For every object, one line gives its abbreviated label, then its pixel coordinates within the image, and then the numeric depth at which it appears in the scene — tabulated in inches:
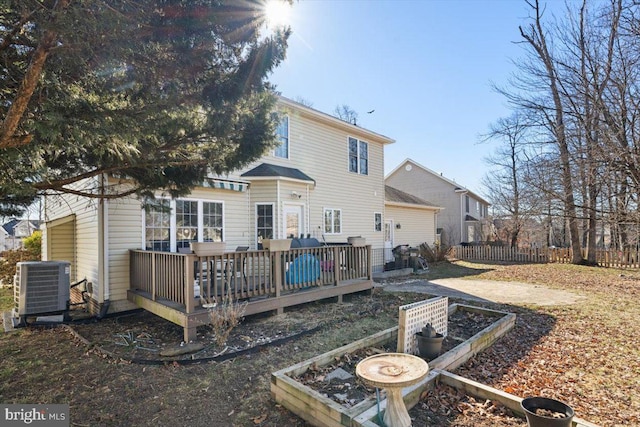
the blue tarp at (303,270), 276.1
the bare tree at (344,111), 1219.2
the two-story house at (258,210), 297.3
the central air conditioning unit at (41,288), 256.5
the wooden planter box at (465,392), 107.1
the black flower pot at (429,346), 166.6
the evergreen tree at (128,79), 111.3
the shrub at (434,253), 717.9
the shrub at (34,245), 474.9
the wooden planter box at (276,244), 253.8
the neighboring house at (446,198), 1049.5
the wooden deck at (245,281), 215.0
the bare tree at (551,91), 377.7
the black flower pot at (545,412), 100.7
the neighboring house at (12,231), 1090.6
